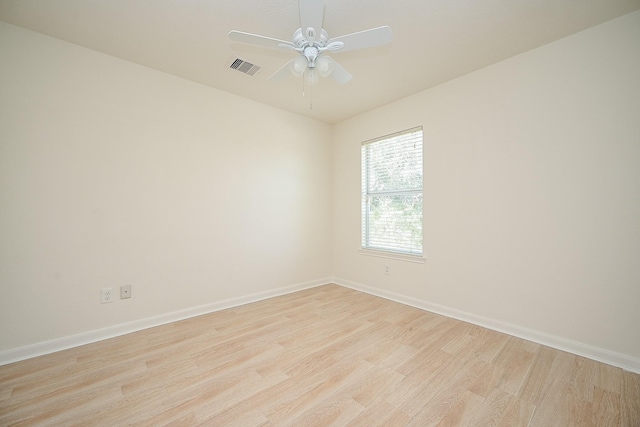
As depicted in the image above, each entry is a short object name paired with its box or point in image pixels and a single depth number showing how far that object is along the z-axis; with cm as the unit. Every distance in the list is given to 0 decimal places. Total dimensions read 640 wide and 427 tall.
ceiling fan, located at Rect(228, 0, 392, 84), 143
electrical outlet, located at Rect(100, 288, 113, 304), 223
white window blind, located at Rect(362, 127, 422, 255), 306
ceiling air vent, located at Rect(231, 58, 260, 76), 240
